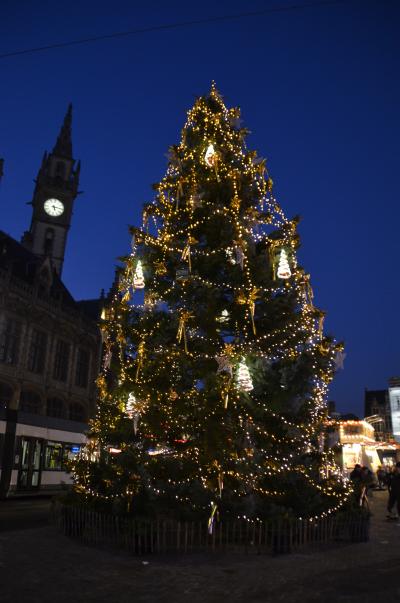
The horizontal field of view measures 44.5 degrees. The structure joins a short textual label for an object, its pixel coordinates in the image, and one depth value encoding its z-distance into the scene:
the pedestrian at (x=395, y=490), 14.37
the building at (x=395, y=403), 66.62
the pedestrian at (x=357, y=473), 17.29
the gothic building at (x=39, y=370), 22.96
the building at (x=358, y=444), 34.88
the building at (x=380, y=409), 71.19
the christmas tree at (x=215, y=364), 10.30
